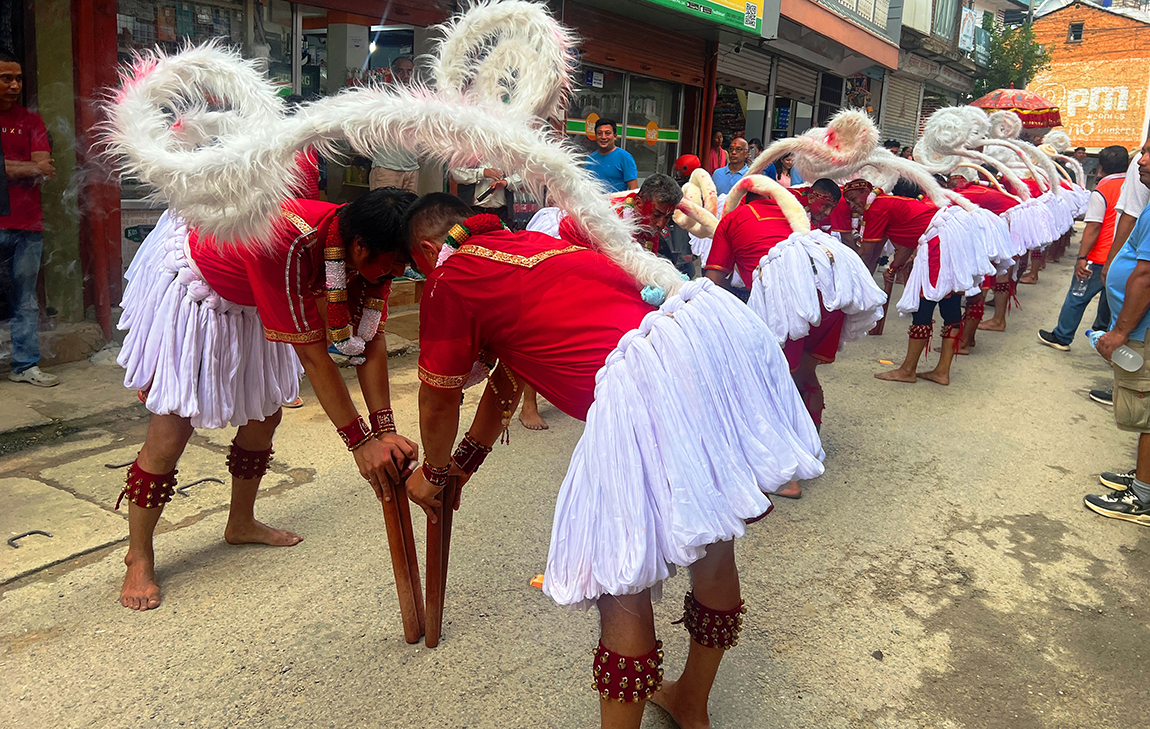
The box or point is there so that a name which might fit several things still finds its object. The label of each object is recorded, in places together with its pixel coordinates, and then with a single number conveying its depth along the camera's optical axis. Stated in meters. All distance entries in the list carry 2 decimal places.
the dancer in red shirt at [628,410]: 1.70
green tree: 24.95
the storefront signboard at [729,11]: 9.96
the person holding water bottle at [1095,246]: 6.83
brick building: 36.47
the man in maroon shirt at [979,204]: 6.95
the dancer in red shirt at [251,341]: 2.35
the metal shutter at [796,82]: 15.62
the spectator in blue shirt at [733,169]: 9.43
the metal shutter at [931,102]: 24.05
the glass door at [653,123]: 11.38
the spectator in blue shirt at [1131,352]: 3.69
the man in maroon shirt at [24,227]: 4.64
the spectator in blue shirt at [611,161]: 7.04
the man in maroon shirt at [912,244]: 6.14
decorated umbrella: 13.08
